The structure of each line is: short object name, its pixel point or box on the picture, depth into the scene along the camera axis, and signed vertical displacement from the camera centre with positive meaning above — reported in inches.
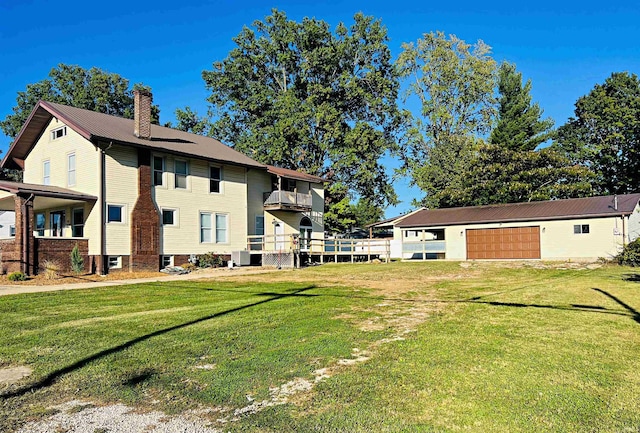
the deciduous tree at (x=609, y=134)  1584.6 +357.1
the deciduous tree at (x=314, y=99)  1507.1 +473.3
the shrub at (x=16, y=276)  663.1 -48.5
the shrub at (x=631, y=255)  846.0 -38.4
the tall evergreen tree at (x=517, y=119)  1560.0 +385.1
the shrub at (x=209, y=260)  927.7 -42.6
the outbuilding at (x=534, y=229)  967.0 +11.8
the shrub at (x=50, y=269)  704.6 -43.3
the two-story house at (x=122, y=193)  769.6 +84.5
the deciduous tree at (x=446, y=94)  1760.6 +537.4
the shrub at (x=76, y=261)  762.2 -32.5
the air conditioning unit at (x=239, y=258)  983.0 -40.1
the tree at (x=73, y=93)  1676.9 +526.8
